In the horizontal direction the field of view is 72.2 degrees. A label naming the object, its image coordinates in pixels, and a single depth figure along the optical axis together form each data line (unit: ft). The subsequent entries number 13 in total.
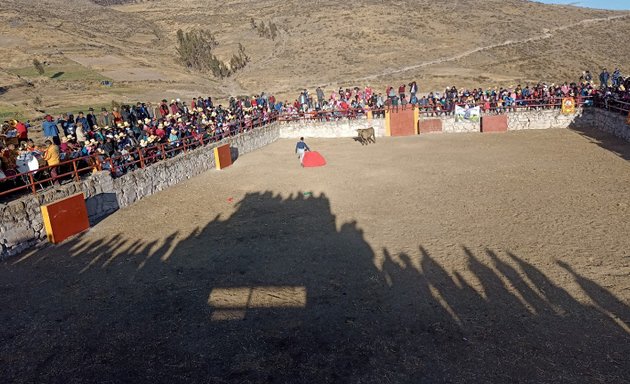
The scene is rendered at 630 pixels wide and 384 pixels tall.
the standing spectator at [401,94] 88.91
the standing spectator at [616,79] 83.61
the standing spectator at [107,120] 61.06
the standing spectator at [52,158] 40.75
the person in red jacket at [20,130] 48.39
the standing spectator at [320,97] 94.18
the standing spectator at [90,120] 57.72
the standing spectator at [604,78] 86.69
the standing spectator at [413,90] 89.09
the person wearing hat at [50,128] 50.47
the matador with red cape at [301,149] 66.81
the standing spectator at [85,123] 56.45
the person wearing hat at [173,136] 59.08
